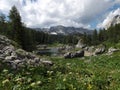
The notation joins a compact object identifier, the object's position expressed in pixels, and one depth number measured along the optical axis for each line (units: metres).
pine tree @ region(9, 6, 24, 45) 24.05
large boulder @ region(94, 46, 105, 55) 28.60
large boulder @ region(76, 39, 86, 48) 59.47
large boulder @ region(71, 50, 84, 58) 22.69
